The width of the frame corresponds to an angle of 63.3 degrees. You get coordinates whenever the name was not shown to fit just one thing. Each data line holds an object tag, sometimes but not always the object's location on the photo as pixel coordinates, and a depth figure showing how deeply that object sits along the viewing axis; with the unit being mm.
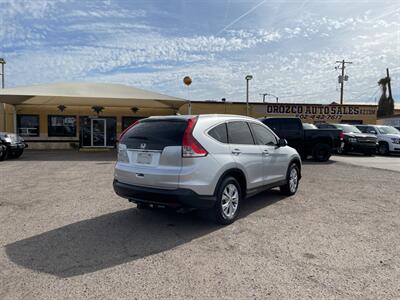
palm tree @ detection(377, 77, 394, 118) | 51281
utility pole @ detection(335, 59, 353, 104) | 49625
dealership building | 18266
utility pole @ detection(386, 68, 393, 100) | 52031
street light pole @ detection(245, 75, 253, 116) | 24219
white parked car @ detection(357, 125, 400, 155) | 19281
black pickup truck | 15297
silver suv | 4723
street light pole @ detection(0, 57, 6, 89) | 24492
